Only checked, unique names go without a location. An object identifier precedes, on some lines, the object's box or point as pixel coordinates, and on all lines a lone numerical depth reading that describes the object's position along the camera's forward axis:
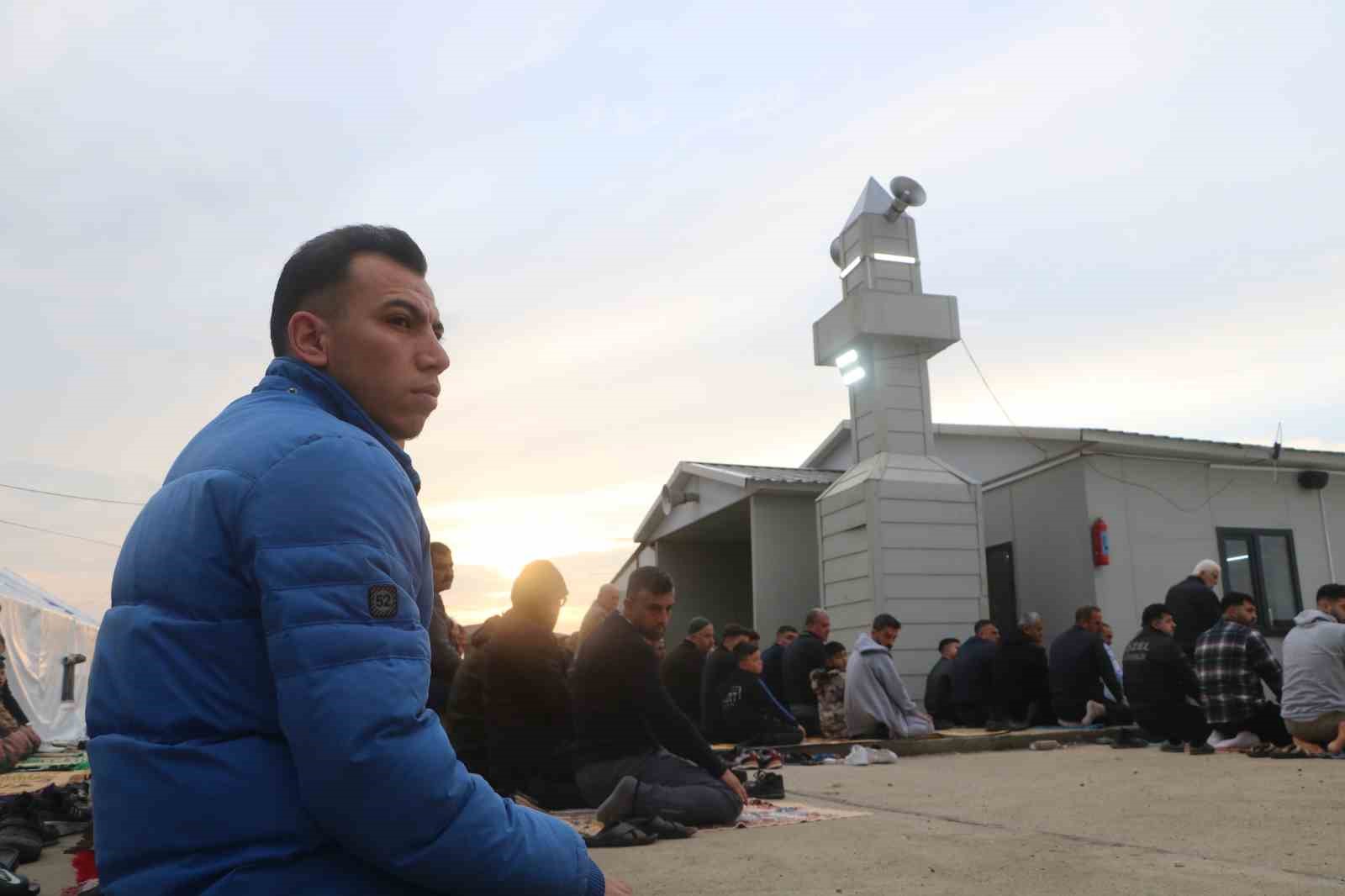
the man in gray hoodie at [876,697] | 11.07
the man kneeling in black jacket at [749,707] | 10.58
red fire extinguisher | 14.01
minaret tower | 13.77
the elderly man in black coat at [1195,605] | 11.59
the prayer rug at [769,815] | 5.82
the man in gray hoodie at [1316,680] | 7.98
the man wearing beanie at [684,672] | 10.98
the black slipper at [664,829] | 5.44
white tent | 16.80
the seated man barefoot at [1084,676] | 11.54
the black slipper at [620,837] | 5.18
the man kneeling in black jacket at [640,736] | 5.70
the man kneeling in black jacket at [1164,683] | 9.69
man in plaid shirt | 8.70
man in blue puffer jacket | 1.15
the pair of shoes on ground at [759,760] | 9.14
